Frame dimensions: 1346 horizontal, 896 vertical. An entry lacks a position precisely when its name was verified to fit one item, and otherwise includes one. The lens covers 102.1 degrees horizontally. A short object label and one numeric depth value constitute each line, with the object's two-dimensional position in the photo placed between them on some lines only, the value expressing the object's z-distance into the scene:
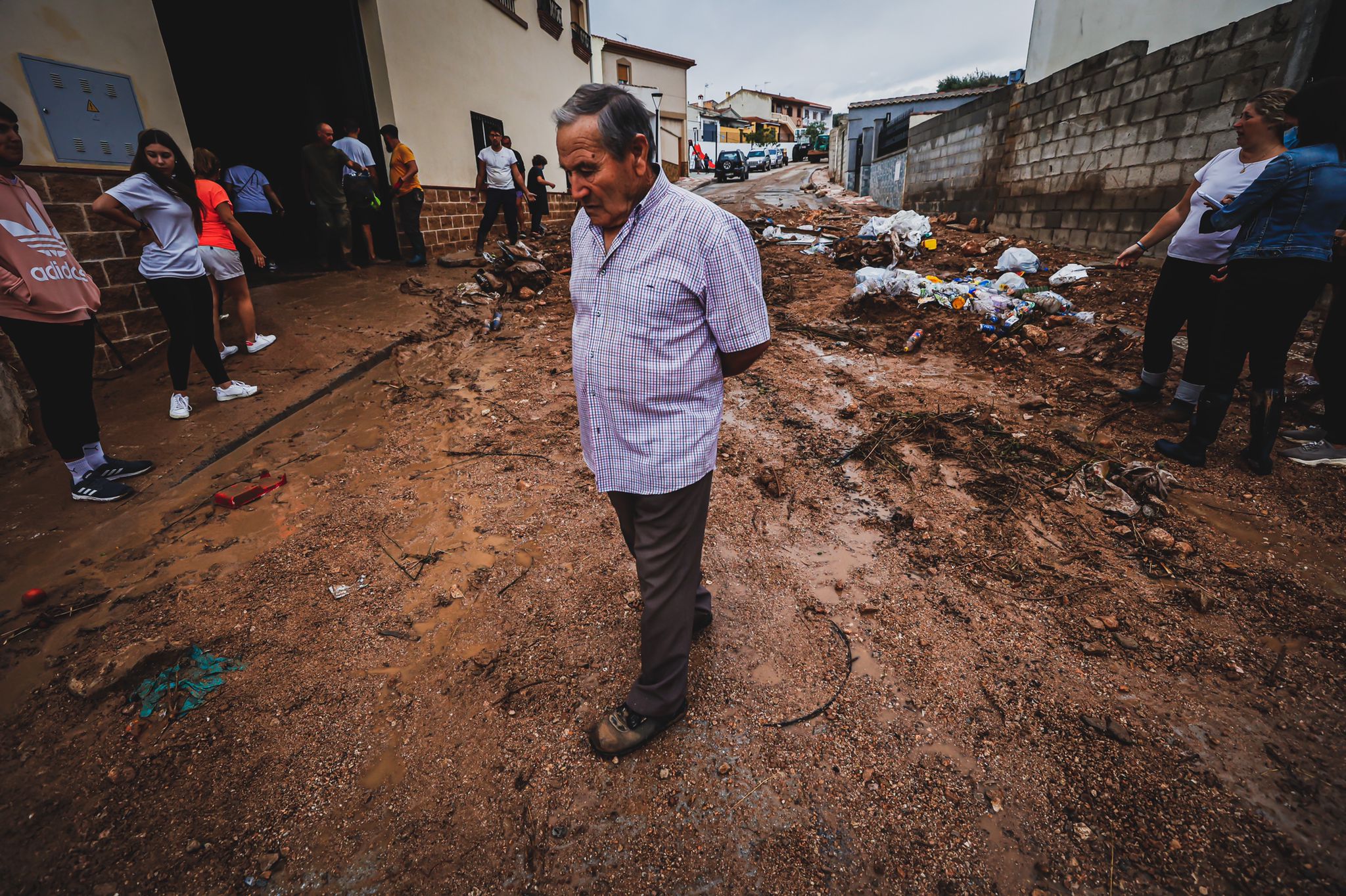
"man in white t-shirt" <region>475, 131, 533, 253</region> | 7.24
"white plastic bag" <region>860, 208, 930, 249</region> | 7.25
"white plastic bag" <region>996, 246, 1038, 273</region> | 5.93
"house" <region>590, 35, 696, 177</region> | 21.27
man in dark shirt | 5.89
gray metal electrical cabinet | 3.53
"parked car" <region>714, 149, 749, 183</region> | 23.00
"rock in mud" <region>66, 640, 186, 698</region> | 1.81
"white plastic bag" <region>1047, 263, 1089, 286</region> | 5.39
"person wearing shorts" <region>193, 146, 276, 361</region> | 3.72
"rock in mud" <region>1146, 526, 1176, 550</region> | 2.36
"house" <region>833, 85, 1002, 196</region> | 14.79
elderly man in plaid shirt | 1.34
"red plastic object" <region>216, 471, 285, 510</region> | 2.75
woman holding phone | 2.37
